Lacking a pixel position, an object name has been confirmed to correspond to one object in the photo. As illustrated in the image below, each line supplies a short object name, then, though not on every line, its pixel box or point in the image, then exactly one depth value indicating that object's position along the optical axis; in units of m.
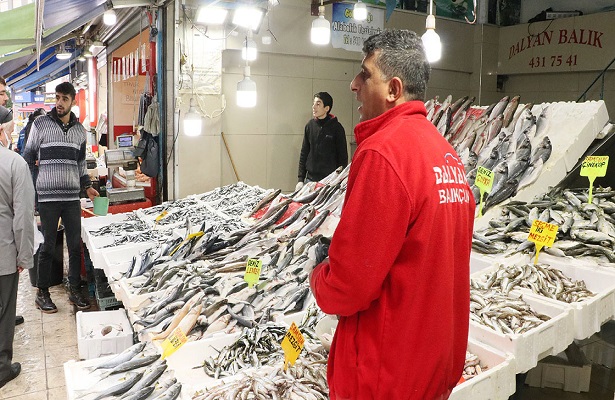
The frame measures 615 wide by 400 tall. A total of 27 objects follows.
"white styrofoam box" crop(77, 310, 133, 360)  3.65
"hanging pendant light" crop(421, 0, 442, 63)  4.66
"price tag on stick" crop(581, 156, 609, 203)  4.22
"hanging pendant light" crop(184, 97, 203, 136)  6.75
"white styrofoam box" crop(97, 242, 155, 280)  4.81
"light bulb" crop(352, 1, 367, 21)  7.08
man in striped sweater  6.01
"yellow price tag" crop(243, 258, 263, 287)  3.51
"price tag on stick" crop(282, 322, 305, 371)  2.36
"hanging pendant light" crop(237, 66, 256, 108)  6.65
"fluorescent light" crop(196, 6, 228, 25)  7.08
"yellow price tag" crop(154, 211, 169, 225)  6.12
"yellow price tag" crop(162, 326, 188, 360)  2.81
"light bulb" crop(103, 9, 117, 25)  7.88
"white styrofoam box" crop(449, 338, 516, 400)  2.48
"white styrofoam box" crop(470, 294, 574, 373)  2.76
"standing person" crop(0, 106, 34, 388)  4.34
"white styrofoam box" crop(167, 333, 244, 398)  2.72
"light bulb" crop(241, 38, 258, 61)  7.07
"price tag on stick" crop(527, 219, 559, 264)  3.72
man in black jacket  7.07
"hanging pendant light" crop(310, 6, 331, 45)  6.36
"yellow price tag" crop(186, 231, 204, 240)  4.66
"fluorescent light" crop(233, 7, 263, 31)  6.47
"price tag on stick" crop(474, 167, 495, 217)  4.35
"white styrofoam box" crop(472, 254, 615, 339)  3.14
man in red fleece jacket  1.63
